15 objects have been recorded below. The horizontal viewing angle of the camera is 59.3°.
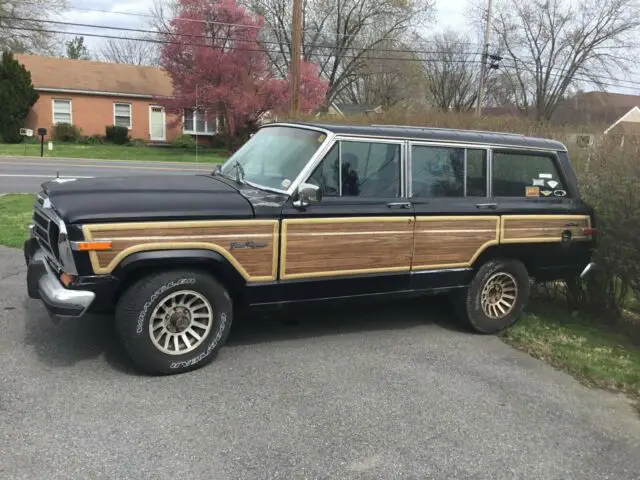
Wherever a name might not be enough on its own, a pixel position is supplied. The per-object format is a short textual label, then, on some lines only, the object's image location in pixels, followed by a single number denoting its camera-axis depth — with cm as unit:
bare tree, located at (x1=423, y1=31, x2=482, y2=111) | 4625
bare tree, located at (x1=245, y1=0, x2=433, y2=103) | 4056
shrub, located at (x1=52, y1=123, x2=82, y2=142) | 3231
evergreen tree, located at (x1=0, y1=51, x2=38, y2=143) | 2942
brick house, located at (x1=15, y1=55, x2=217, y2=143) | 3278
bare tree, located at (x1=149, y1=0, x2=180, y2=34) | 3010
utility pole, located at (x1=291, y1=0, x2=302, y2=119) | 1798
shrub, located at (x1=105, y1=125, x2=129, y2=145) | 3338
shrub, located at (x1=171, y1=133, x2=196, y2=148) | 3450
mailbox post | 2372
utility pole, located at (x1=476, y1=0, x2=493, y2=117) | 2852
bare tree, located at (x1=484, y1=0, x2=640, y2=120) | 4103
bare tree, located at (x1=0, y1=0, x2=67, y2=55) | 3797
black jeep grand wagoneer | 389
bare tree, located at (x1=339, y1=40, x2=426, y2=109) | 4325
